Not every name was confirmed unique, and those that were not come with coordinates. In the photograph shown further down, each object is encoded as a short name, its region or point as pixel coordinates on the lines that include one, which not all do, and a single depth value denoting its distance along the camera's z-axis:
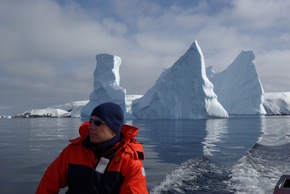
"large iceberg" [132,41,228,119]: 35.09
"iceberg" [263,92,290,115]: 62.44
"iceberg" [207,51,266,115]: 46.25
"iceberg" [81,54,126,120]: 38.25
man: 1.92
